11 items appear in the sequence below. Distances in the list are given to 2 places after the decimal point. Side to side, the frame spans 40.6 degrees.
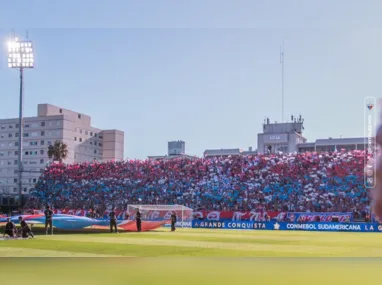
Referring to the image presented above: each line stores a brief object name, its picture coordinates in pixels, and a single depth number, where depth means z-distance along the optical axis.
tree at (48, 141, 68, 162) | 97.56
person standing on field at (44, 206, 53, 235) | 31.76
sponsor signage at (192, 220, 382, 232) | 42.97
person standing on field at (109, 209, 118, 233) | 35.46
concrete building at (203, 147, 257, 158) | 115.96
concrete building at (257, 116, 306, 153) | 92.95
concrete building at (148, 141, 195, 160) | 119.53
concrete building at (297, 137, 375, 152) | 79.94
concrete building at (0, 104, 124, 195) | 116.62
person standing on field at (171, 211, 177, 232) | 39.31
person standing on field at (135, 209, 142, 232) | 37.34
